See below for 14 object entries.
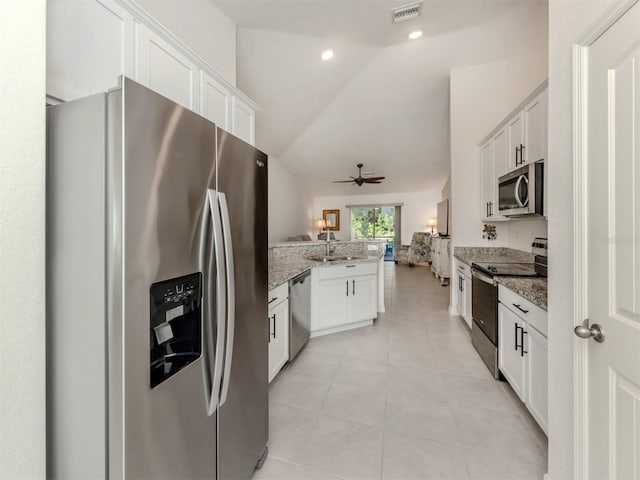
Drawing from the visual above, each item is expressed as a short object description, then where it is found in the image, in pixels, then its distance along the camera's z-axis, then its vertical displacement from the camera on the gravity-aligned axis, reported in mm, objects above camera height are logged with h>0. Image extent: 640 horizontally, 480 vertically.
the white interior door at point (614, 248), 835 -32
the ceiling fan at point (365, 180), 6320 +1413
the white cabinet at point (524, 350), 1571 -744
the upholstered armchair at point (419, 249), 8969 -333
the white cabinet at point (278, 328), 2078 -735
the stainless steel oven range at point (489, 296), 2227 -525
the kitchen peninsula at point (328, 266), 3094 -313
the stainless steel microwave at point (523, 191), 2354 +457
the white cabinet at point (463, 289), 3283 -665
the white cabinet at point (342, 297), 3113 -706
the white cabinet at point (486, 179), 3405 +787
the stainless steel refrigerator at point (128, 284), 674 -122
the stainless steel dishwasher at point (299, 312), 2488 -726
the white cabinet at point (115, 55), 920 +804
